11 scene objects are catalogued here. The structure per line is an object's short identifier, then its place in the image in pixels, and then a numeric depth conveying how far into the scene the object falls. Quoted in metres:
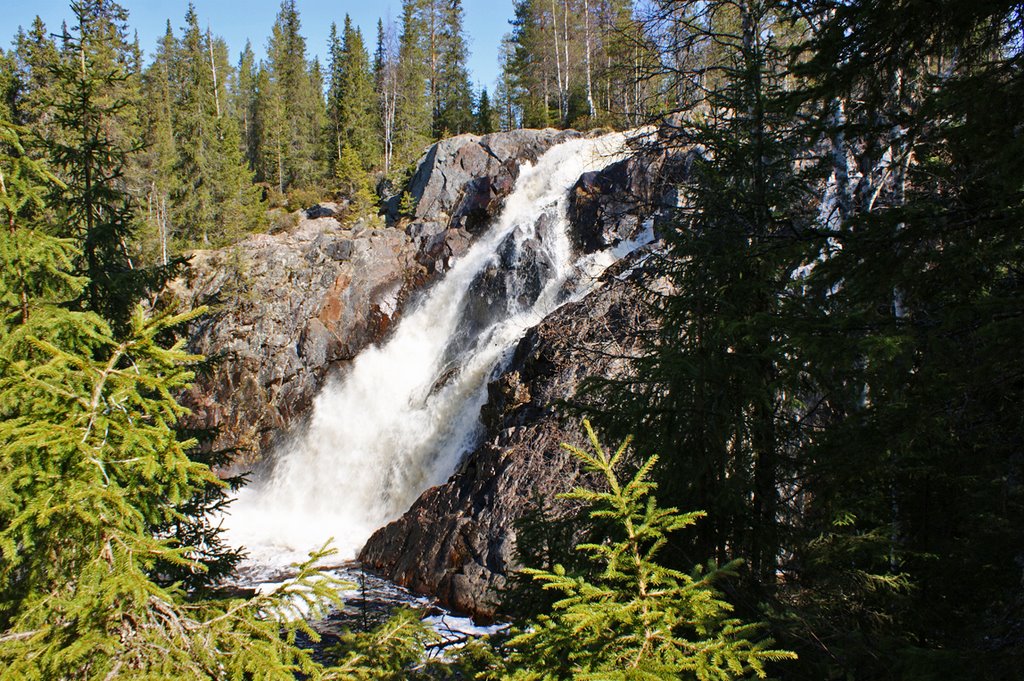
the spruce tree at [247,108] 52.10
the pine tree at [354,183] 30.97
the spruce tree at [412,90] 42.19
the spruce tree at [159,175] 30.73
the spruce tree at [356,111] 42.41
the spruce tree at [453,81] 47.28
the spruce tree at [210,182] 33.62
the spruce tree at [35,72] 31.62
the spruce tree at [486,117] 42.28
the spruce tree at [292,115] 43.81
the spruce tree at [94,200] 7.33
